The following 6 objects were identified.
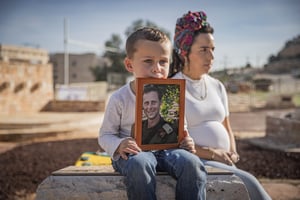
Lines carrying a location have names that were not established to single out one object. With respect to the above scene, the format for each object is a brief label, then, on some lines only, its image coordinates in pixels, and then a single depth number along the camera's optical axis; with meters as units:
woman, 2.14
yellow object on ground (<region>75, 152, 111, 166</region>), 3.37
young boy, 1.51
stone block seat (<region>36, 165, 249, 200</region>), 1.60
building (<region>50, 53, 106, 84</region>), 47.12
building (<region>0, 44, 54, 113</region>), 11.77
